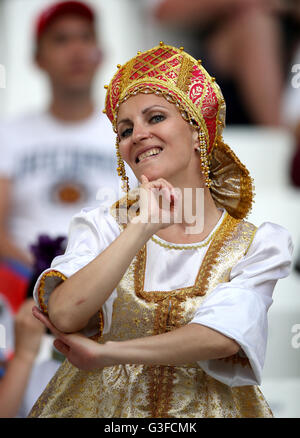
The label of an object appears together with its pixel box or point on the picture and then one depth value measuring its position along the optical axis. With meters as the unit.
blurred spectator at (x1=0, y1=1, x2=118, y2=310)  6.79
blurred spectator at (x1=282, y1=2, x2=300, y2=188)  8.57
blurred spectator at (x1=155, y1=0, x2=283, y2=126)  8.80
